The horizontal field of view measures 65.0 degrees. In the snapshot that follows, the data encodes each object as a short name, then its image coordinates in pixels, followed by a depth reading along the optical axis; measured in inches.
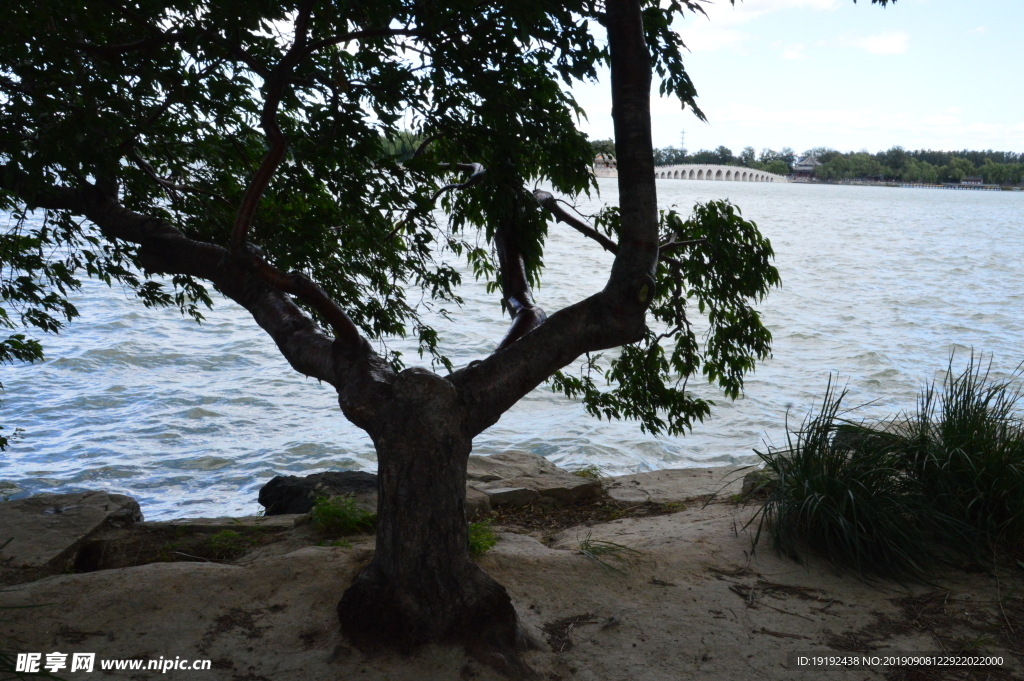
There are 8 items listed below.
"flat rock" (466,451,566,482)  326.0
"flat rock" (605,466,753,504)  311.9
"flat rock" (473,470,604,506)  295.9
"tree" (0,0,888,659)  158.6
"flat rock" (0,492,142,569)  203.9
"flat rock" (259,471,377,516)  261.4
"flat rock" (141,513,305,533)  238.2
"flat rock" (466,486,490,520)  260.5
